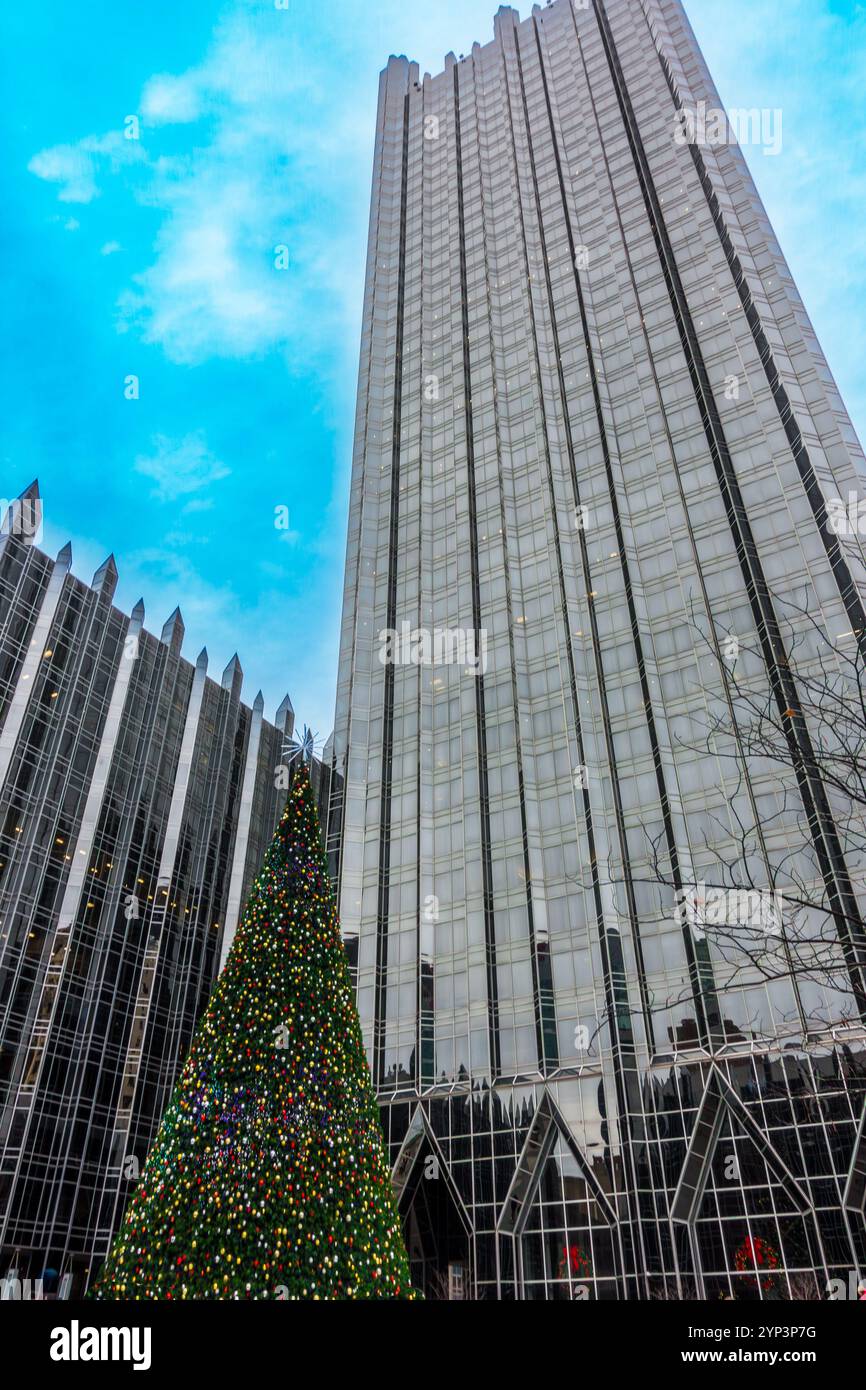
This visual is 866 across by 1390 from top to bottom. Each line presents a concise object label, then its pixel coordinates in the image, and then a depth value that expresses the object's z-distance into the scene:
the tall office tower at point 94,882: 36.97
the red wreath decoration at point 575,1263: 31.55
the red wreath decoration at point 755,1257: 28.75
